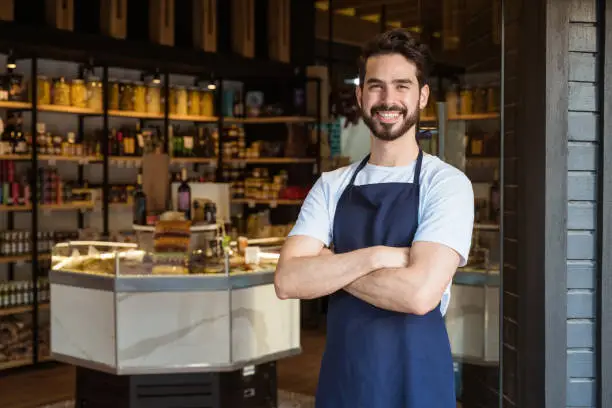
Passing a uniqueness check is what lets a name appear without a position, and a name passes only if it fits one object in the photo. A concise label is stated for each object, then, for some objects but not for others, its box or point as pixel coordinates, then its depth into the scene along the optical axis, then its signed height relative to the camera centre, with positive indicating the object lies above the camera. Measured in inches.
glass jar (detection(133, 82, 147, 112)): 336.4 +31.9
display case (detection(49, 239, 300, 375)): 201.5 -30.7
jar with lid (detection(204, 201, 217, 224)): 232.8 -8.0
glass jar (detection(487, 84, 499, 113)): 131.7 +12.6
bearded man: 88.7 -8.0
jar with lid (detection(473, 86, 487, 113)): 135.8 +12.7
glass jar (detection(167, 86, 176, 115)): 351.6 +31.8
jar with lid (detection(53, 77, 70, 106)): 308.5 +30.8
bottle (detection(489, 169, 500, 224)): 131.3 -2.6
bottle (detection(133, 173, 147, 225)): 234.8 -7.4
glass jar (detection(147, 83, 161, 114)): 342.0 +32.0
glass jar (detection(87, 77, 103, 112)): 320.2 +31.4
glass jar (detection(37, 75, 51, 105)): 303.9 +31.0
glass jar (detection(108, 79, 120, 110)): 327.6 +31.3
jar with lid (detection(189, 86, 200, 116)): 359.3 +32.3
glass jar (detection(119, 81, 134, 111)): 331.9 +31.4
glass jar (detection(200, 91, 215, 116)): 364.5 +32.1
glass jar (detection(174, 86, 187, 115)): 352.8 +32.0
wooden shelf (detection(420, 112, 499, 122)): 132.7 +10.3
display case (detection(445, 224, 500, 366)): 132.6 -19.2
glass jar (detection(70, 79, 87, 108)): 313.3 +30.9
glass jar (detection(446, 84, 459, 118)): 143.1 +13.4
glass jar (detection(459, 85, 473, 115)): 139.6 +12.9
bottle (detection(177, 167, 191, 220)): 238.2 -4.7
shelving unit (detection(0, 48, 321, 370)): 296.8 +7.9
